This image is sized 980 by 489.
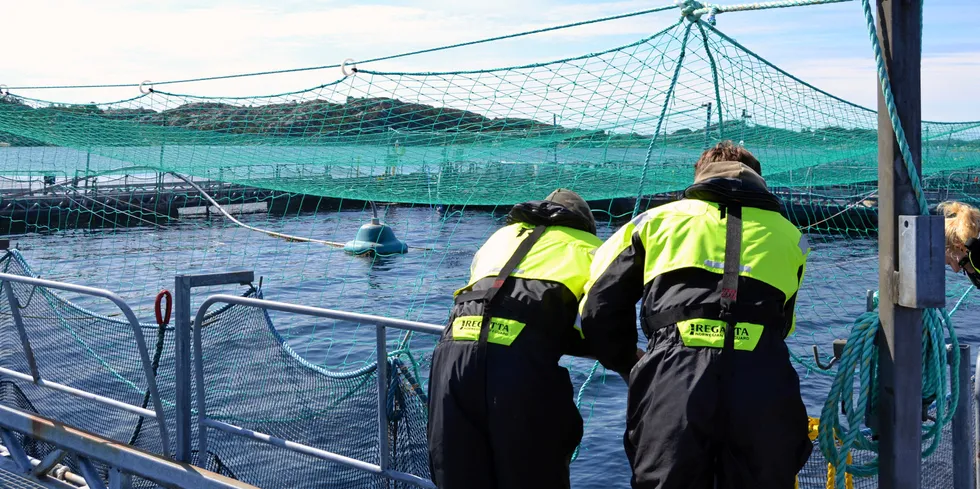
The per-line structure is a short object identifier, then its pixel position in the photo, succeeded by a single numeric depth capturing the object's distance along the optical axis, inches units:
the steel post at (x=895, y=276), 110.4
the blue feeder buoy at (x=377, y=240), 998.4
